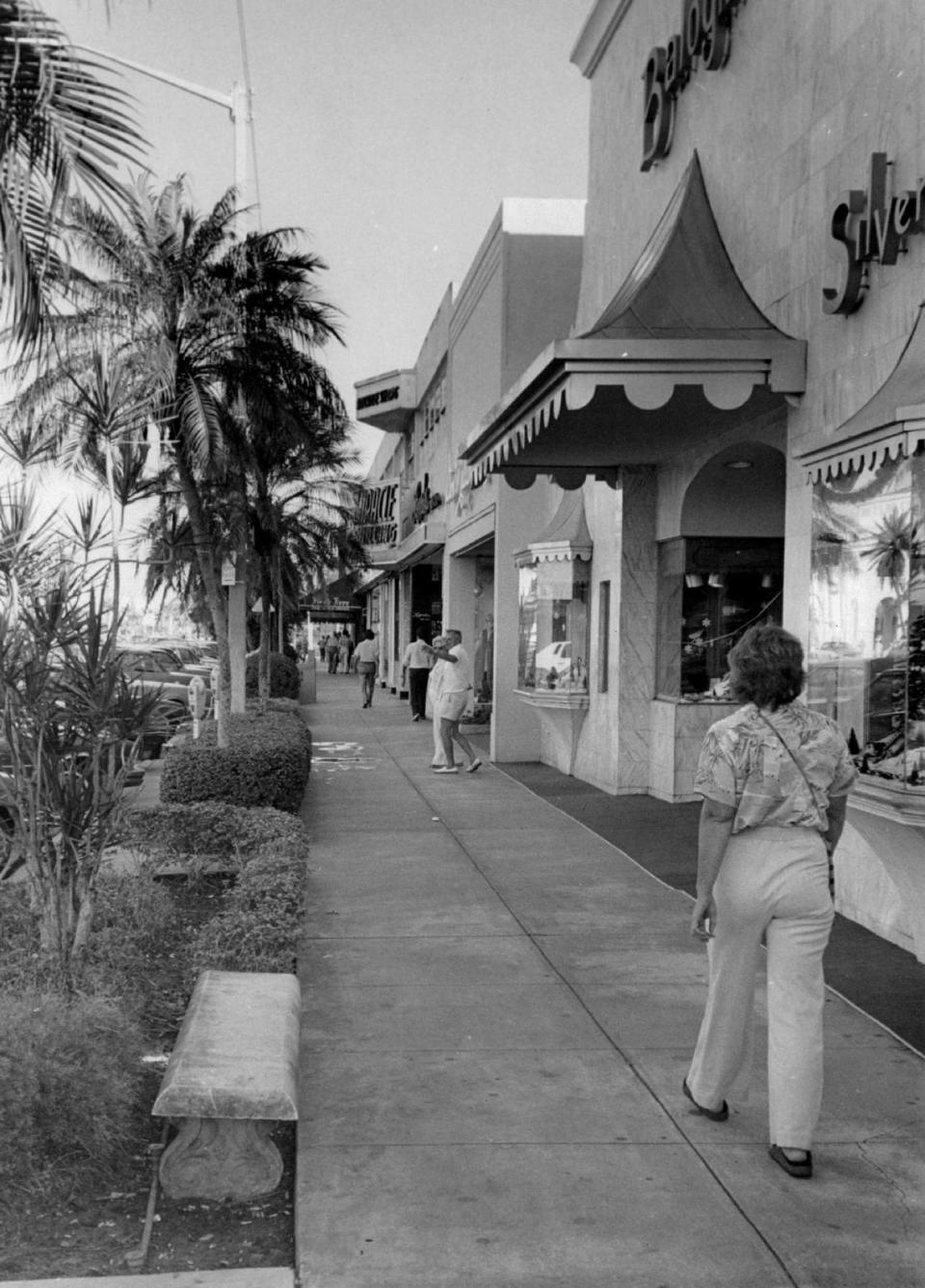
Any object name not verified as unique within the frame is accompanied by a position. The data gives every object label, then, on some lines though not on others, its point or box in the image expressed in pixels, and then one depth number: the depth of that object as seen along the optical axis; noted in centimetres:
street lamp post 1573
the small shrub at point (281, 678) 2998
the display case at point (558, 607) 1450
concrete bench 396
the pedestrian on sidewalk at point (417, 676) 2484
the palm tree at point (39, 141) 607
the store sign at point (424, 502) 2650
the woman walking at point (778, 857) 427
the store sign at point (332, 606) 6821
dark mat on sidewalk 621
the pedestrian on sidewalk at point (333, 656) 5948
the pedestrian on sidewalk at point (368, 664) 2969
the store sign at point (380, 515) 3378
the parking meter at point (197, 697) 1745
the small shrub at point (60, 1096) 391
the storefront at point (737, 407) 698
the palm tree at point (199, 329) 1393
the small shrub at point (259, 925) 578
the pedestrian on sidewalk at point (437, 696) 1577
